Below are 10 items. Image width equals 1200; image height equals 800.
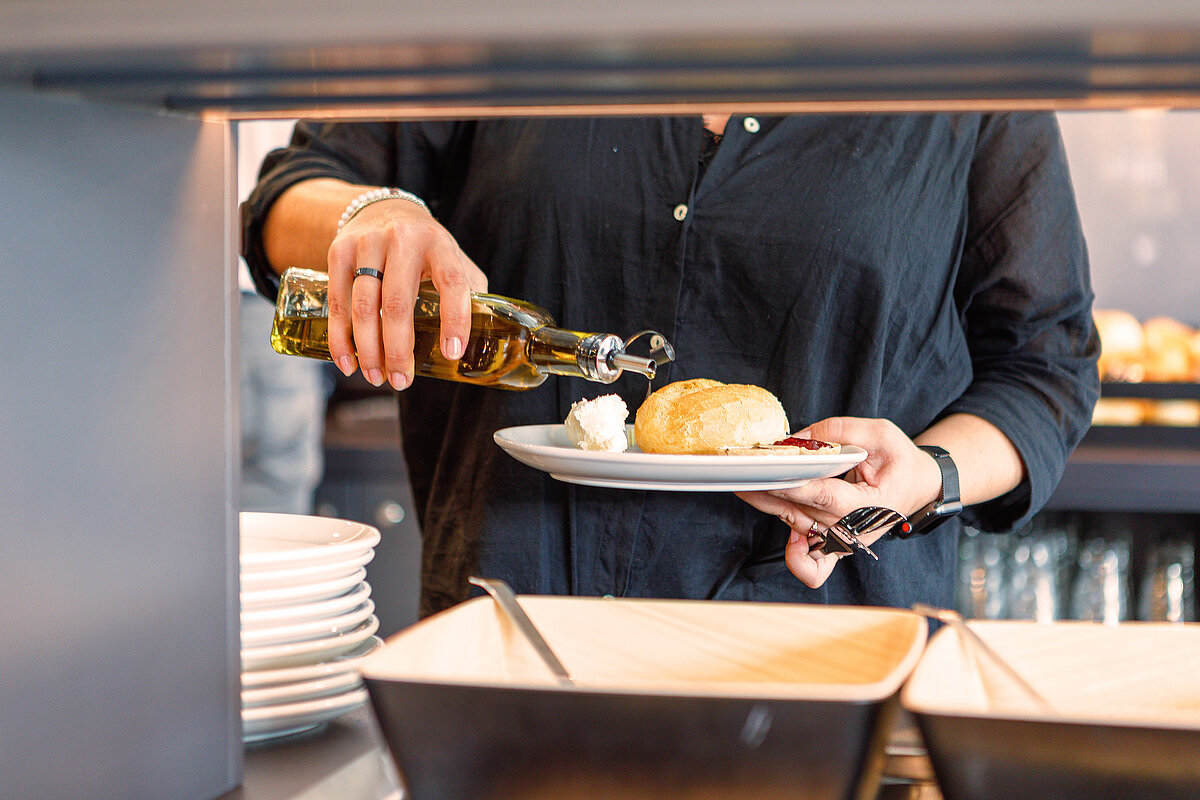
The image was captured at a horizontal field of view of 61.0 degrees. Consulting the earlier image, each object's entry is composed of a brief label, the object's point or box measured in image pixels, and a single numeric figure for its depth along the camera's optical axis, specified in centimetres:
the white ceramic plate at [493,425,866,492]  71
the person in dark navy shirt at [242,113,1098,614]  104
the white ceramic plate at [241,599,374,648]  64
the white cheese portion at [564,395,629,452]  90
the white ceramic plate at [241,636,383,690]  65
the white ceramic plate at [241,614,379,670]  65
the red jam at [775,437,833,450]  81
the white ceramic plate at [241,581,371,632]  64
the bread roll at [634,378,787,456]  94
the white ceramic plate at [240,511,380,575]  66
